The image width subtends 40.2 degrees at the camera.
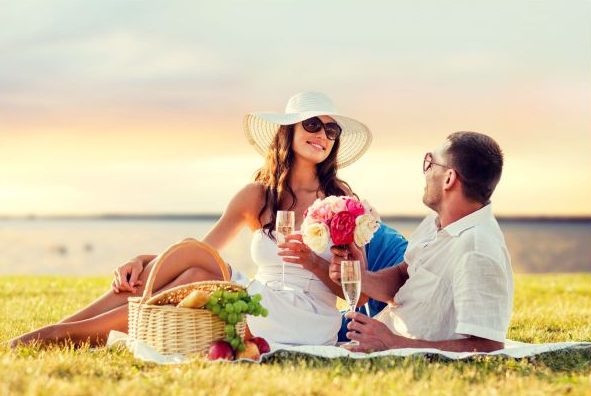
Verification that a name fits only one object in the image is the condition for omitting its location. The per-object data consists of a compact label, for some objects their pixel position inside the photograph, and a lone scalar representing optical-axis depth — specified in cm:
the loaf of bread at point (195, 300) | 540
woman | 618
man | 528
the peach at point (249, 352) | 536
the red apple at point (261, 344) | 553
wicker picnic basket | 544
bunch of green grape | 541
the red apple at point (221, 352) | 527
